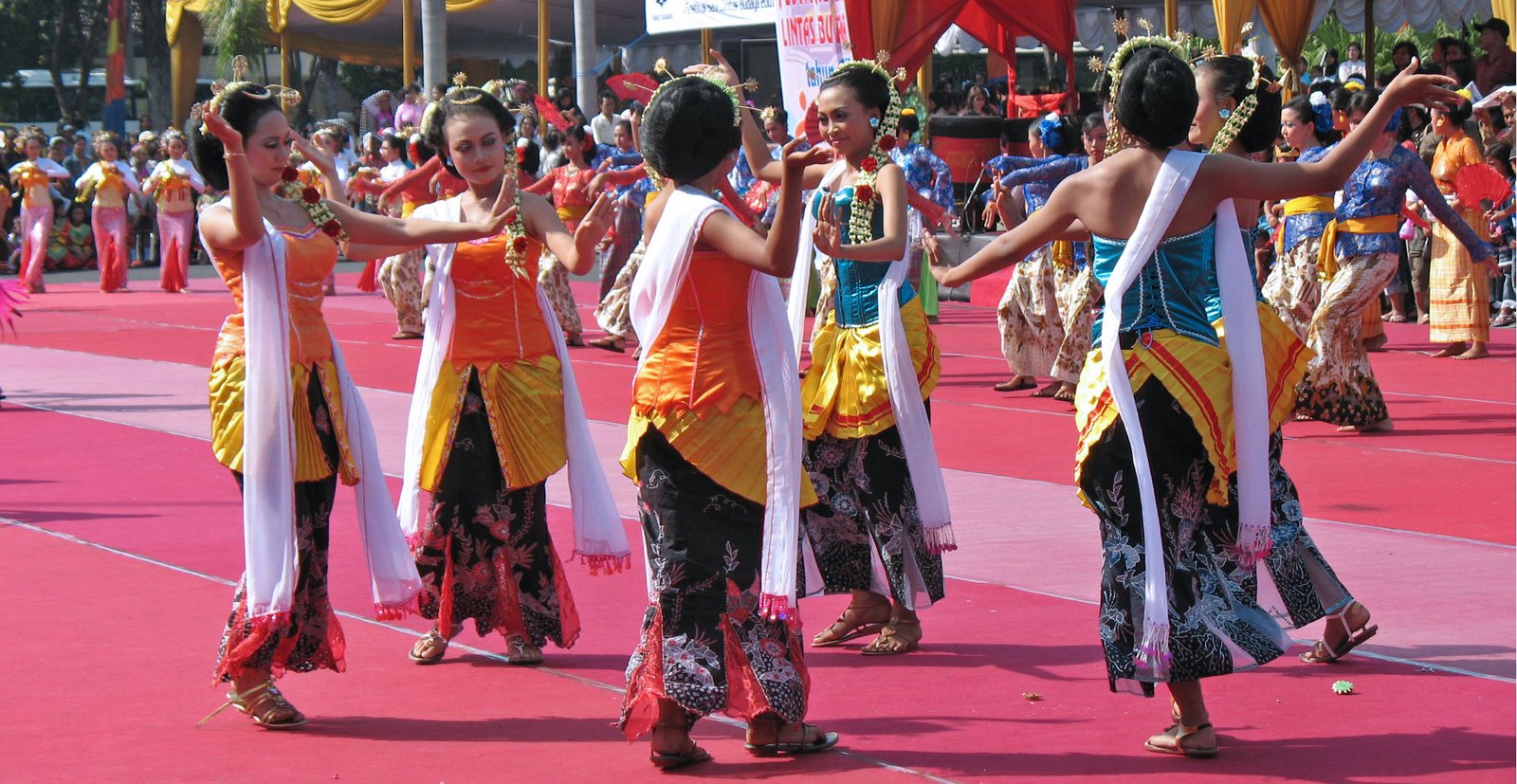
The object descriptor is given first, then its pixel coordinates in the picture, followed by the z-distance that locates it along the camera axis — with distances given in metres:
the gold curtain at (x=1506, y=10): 17.53
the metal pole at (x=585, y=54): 25.12
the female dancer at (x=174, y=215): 21.72
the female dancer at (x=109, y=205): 22.09
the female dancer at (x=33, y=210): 21.83
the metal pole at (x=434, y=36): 26.14
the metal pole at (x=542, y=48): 25.62
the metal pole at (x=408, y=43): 28.81
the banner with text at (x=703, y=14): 22.56
